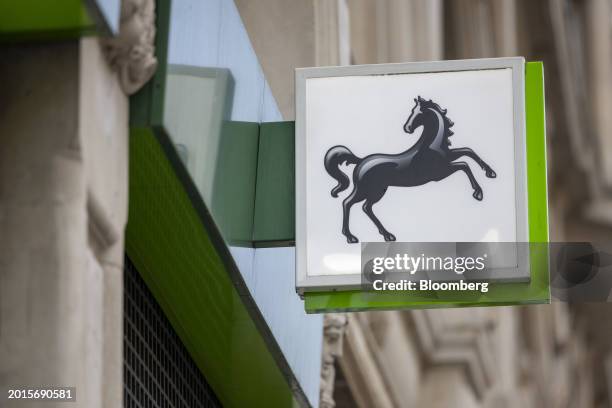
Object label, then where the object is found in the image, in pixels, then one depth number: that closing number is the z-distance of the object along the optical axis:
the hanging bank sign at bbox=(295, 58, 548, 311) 7.14
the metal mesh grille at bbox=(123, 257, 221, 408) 7.56
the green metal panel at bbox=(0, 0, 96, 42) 5.45
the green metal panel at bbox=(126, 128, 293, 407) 6.79
